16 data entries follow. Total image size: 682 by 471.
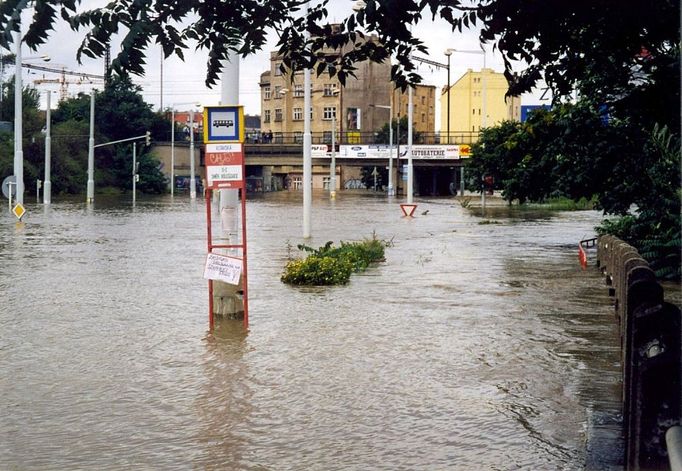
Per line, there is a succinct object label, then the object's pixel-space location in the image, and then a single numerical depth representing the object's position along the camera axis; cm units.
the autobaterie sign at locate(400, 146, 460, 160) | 9606
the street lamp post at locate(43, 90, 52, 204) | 6619
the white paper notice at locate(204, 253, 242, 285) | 1335
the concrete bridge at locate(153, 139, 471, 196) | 9712
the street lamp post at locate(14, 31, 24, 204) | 5019
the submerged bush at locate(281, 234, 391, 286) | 1922
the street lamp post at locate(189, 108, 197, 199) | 8549
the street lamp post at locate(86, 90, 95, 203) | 7140
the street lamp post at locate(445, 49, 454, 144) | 8094
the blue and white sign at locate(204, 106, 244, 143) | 1318
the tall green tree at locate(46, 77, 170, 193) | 9125
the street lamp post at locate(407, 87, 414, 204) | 5703
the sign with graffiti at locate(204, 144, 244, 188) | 1316
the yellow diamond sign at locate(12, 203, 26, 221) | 4012
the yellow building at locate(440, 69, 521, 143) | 12519
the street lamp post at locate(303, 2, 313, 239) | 3077
